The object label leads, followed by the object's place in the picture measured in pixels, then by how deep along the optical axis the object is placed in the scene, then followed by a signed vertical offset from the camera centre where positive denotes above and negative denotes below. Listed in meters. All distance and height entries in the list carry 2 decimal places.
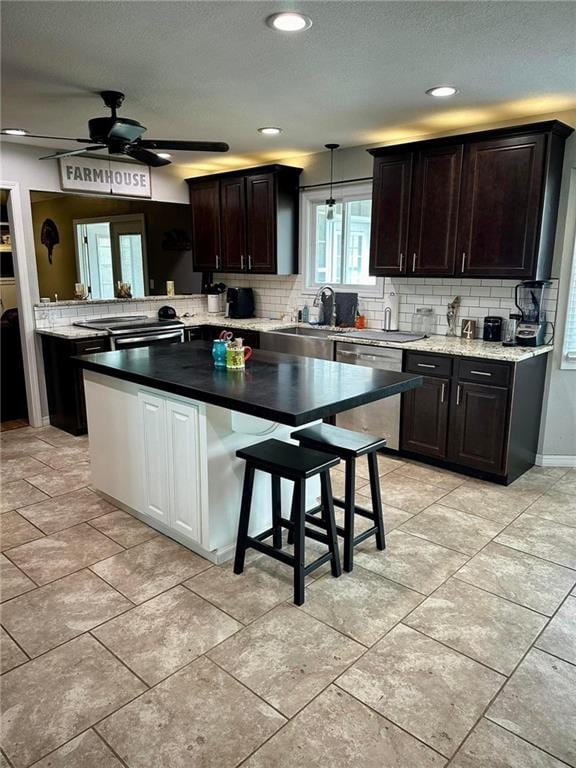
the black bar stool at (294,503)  2.41 -1.07
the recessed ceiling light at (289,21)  2.23 +1.01
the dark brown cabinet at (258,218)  5.29 +0.50
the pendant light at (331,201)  5.01 +0.61
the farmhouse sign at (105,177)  5.04 +0.86
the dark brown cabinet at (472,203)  3.61 +0.47
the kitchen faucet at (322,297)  5.20 -0.28
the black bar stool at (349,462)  2.66 -0.94
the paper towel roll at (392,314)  4.78 -0.38
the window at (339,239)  5.05 +0.29
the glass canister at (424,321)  4.61 -0.42
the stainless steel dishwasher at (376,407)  4.22 -1.05
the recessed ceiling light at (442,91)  3.15 +1.03
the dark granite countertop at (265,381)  2.28 -0.54
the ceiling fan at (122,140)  3.07 +0.72
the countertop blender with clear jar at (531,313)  3.90 -0.30
